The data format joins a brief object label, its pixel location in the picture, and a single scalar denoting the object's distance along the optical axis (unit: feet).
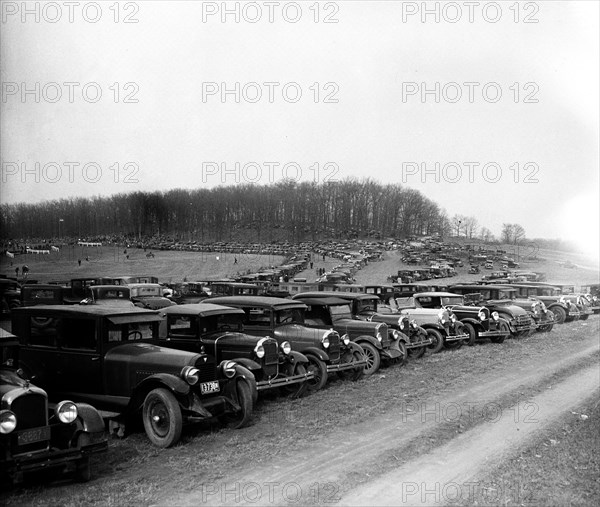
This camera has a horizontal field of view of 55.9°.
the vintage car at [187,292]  76.17
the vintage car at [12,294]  61.70
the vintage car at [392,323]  46.62
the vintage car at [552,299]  84.17
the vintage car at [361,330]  43.80
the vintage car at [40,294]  66.08
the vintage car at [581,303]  87.30
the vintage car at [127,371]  26.07
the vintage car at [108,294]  72.74
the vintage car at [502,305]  65.57
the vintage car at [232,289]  85.40
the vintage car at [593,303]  95.71
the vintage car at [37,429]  19.22
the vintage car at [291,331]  38.55
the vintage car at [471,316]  60.54
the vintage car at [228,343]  33.19
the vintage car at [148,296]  77.71
